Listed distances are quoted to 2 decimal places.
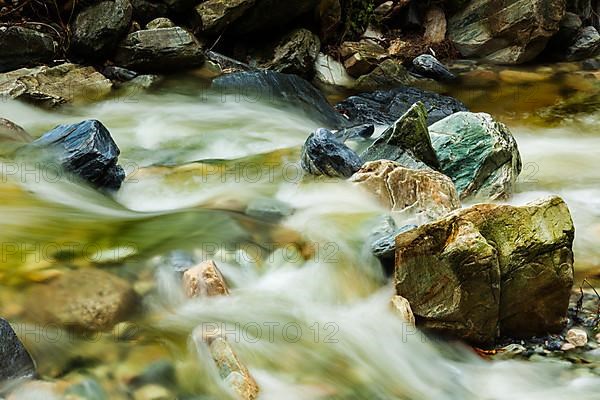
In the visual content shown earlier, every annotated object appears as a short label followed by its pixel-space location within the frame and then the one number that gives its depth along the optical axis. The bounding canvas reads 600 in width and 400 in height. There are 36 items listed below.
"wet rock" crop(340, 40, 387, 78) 9.96
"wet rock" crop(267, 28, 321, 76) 9.38
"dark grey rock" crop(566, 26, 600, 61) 11.29
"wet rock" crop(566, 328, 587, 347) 3.88
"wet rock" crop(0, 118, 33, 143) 5.95
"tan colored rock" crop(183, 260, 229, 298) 3.68
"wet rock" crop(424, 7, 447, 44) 11.24
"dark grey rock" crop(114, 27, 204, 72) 8.19
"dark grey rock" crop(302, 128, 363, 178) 5.49
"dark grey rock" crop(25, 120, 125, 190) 5.31
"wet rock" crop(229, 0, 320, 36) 9.21
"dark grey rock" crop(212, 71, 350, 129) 8.24
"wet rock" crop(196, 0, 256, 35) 8.95
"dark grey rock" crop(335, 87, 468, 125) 8.43
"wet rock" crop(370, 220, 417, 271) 4.16
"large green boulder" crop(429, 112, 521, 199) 5.54
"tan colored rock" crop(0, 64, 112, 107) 7.23
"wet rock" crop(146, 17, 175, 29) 8.58
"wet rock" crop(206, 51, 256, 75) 8.91
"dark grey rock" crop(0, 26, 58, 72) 7.61
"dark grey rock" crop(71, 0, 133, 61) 8.05
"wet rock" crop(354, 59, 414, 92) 9.67
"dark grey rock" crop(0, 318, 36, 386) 2.76
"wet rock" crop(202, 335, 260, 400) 3.01
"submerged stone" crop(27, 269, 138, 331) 3.26
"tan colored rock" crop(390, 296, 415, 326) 3.77
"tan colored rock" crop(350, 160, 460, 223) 4.88
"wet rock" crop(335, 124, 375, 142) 7.07
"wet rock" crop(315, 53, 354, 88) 9.77
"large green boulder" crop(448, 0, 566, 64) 10.77
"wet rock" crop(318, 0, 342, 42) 10.05
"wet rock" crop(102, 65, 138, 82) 8.12
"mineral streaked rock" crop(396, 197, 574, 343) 3.68
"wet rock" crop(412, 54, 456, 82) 10.17
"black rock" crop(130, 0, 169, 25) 8.64
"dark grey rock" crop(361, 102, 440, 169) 5.53
